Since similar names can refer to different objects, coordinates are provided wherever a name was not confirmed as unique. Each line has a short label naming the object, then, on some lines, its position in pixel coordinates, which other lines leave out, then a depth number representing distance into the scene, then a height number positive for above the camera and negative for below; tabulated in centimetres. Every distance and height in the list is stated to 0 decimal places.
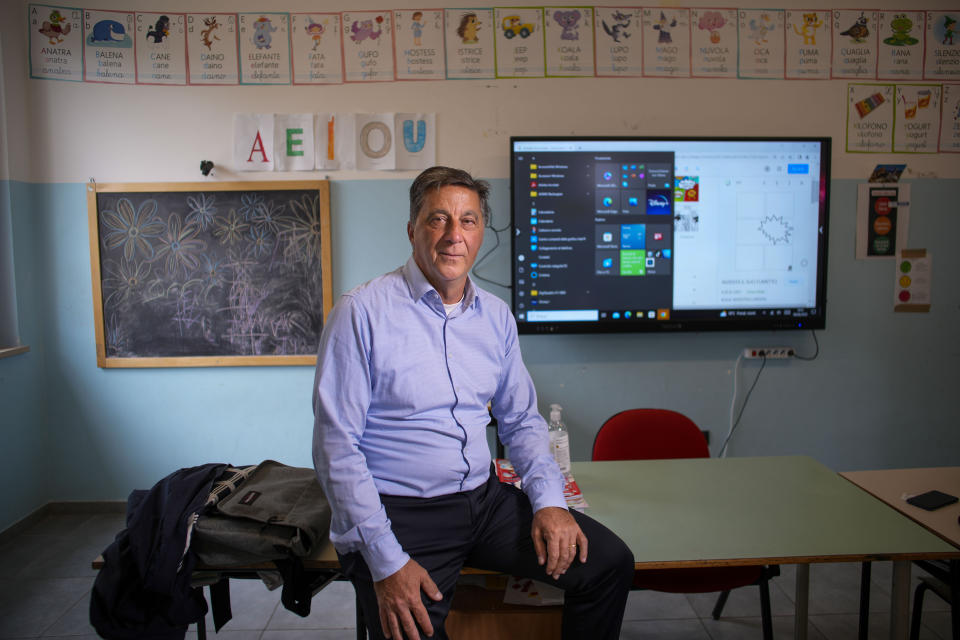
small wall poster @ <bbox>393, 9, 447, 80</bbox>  282 +109
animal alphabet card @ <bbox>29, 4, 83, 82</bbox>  281 +110
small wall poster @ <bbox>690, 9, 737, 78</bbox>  287 +111
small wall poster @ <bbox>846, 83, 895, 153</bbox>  294 +74
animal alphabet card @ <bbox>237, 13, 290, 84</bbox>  283 +107
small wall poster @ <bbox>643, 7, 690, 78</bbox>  286 +110
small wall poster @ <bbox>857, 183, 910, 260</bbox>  297 +22
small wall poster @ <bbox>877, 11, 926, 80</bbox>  292 +111
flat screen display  277 +15
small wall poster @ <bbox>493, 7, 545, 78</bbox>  284 +110
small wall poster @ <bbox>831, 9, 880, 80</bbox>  291 +111
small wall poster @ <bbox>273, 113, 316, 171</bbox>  286 +61
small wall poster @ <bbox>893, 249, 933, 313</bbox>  301 -10
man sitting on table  130 -49
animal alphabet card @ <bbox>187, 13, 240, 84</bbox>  283 +108
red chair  210 -64
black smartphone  154 -65
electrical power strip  302 -47
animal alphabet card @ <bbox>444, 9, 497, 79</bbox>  283 +109
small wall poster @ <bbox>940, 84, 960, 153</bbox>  296 +74
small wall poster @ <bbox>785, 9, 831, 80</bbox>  290 +110
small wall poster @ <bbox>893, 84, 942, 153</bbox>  295 +73
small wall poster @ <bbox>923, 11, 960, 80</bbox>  294 +110
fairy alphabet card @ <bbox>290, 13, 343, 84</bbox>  283 +107
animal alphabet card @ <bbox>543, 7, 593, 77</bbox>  284 +110
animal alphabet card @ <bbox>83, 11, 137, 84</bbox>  282 +108
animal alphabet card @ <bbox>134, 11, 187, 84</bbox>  283 +109
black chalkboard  288 -3
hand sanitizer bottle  178 -57
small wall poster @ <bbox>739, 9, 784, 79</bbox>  289 +110
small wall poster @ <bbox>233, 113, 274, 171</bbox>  286 +62
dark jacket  128 -69
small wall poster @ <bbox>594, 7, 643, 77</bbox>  284 +110
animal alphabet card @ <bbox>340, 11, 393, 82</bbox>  282 +108
